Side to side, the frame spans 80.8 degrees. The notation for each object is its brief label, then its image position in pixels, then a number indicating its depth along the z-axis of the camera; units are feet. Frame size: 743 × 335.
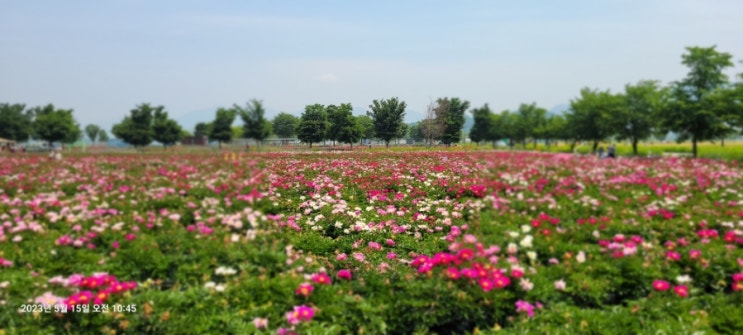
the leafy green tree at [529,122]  216.95
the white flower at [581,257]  15.90
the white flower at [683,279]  14.71
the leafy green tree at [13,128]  216.13
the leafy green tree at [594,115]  127.95
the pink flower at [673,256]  15.99
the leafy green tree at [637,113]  122.83
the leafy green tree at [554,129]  191.70
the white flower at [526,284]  14.05
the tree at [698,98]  91.71
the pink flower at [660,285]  14.15
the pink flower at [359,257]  16.75
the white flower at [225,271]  14.71
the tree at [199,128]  170.60
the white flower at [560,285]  14.25
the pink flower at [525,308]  13.07
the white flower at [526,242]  17.34
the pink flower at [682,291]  13.84
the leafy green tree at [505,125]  212.43
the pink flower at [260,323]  12.07
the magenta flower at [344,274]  14.99
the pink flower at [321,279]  14.07
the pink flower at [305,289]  13.29
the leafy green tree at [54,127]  166.25
